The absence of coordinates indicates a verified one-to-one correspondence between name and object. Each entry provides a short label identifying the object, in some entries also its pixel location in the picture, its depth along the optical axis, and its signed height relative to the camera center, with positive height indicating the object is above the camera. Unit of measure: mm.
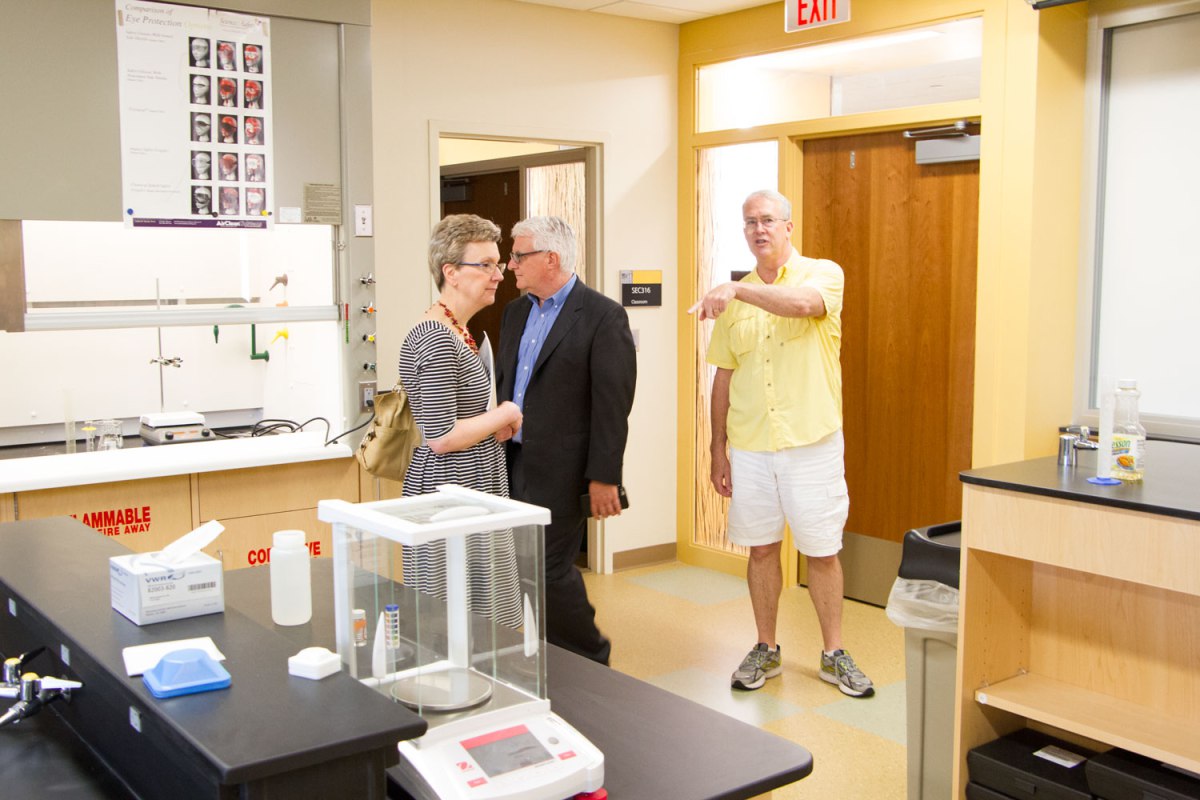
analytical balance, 1544 -499
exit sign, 4468 +1121
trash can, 2875 -905
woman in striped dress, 2850 -206
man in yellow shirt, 3770 -412
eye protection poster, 3902 +636
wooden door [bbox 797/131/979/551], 4504 -80
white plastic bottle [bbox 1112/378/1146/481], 2619 -329
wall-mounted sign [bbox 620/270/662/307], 5414 +35
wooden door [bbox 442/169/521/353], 5914 +471
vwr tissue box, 1795 -456
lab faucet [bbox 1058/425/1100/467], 2861 -387
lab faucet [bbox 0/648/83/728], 1739 -611
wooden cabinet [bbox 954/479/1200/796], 2414 -783
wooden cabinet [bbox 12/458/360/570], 3721 -711
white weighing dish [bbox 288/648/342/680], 1545 -498
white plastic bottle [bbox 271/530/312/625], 2004 -498
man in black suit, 3488 -327
